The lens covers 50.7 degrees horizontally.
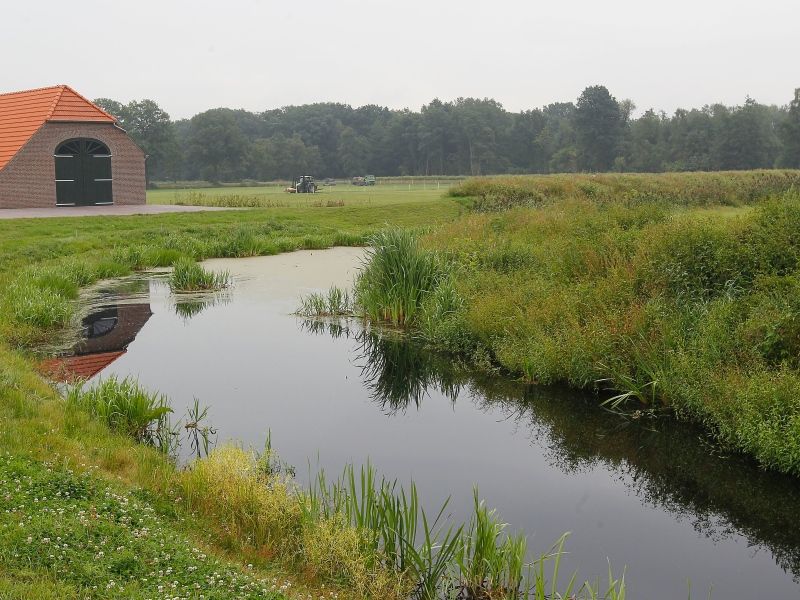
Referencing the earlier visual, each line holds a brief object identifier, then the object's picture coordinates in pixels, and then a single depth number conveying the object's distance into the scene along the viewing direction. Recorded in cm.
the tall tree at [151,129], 8312
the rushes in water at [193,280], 1680
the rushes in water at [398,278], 1370
